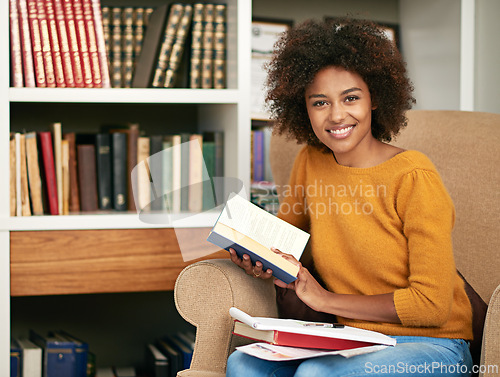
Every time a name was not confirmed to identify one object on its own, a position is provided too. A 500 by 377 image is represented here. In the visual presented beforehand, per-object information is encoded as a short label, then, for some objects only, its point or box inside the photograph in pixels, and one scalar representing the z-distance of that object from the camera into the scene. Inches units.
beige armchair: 122.8
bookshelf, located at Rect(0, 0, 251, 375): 139.0
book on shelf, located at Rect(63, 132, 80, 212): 143.2
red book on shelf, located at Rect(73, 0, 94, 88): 141.3
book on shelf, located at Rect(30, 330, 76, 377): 145.3
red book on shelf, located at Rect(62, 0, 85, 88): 141.1
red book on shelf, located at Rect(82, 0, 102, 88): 141.6
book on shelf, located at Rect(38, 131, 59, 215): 141.1
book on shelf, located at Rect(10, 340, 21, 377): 144.9
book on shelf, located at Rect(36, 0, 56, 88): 140.3
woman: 118.9
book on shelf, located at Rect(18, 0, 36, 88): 139.6
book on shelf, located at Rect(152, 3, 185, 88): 144.0
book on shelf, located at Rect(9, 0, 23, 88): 139.1
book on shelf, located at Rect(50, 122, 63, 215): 141.7
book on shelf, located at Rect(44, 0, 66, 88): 140.6
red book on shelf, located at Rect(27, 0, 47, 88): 140.1
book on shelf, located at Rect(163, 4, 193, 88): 144.3
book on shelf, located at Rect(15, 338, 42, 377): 145.3
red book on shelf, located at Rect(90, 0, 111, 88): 141.8
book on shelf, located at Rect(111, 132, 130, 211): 144.1
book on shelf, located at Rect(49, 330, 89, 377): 146.3
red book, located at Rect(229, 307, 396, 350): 116.0
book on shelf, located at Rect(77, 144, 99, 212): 143.5
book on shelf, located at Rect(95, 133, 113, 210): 144.0
